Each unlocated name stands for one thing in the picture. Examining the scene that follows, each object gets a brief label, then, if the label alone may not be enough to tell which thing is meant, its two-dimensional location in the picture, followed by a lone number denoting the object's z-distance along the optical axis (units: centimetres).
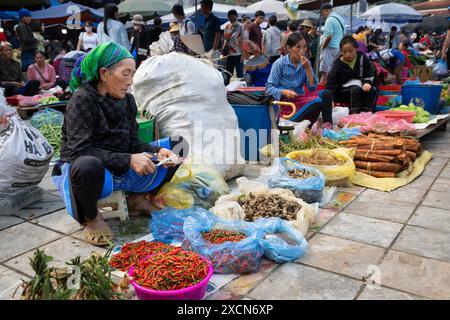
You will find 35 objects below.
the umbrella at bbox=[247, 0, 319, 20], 1762
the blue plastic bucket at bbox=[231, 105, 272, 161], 461
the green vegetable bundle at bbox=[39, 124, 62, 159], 528
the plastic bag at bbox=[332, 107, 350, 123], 589
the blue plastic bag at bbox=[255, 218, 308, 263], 255
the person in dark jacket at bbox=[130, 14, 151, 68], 838
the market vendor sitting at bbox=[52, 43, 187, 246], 265
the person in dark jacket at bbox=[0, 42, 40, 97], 759
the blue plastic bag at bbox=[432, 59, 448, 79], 925
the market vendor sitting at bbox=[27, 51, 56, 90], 809
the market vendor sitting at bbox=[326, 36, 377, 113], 597
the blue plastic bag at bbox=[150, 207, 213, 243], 283
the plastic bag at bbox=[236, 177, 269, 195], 345
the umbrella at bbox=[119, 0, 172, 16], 1338
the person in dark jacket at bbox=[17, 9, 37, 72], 897
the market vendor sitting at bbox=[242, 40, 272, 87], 755
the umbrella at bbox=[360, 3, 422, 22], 1539
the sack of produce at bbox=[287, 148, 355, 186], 395
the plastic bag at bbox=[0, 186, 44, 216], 336
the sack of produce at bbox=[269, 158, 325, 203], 351
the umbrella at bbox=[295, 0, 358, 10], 792
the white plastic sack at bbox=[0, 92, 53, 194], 325
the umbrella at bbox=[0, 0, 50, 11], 726
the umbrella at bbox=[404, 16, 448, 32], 2205
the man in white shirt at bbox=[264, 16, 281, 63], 1026
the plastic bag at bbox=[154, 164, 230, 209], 325
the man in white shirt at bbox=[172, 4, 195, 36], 809
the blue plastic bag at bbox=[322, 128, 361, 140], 492
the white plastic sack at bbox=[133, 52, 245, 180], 399
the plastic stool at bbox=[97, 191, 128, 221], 309
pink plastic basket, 192
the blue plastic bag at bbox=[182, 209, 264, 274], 241
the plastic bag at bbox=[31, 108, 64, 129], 592
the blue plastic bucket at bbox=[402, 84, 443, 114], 673
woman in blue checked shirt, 493
